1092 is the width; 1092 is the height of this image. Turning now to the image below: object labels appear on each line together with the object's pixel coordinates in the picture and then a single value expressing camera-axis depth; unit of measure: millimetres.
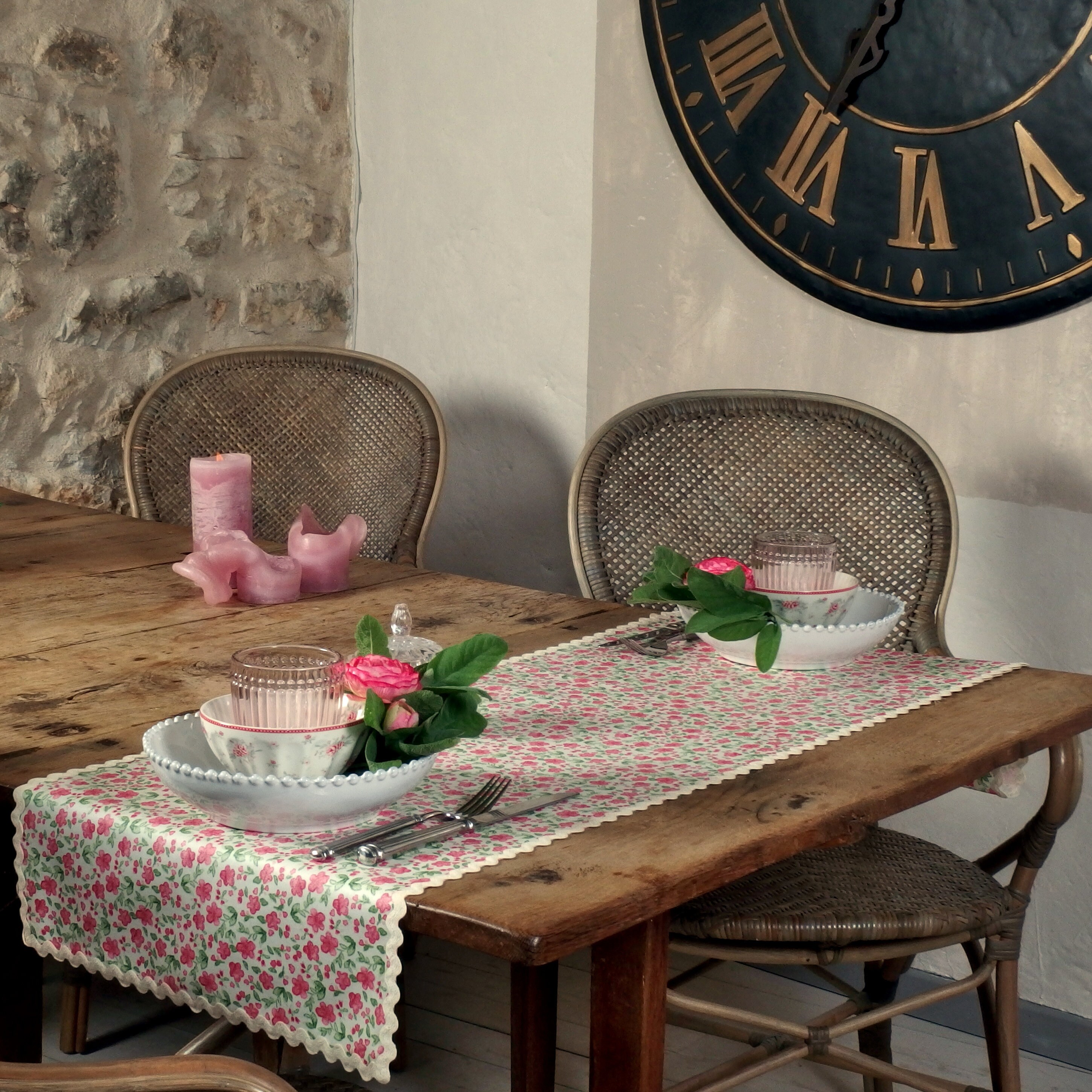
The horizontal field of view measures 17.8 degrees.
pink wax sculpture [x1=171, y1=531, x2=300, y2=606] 4069
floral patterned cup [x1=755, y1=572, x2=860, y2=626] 3832
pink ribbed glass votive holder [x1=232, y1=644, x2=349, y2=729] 3345
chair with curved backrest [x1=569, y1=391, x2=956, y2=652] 4480
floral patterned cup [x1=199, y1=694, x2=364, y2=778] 3324
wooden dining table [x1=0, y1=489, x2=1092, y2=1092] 3257
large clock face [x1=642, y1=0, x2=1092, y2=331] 4514
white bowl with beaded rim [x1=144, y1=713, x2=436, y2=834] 3306
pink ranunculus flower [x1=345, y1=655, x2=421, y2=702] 3352
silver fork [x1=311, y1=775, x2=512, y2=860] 3293
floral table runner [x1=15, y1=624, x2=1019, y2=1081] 3262
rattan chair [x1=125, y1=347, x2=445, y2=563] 4896
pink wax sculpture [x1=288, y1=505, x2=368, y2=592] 4159
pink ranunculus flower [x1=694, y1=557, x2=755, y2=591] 3857
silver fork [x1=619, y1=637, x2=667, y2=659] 3905
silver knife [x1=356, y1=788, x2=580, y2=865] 3291
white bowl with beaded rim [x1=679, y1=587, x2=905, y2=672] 3805
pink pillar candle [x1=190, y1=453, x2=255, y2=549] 4219
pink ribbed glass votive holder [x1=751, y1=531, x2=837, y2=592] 3853
